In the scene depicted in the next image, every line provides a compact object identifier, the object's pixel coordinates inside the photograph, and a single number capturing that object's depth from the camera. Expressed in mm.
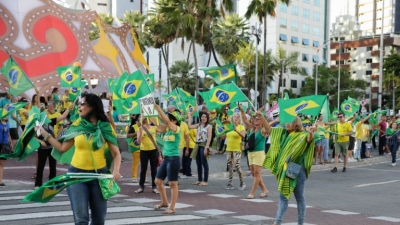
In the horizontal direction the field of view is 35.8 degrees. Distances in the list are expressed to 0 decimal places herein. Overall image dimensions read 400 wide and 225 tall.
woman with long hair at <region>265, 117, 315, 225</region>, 8344
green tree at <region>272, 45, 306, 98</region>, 73438
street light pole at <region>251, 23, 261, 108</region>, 42706
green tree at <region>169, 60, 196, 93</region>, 64188
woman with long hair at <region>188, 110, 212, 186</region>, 14469
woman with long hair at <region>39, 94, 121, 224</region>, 6133
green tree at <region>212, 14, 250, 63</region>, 52812
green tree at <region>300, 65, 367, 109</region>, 83125
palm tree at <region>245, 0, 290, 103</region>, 37406
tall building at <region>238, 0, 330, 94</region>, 82812
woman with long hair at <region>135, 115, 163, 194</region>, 12727
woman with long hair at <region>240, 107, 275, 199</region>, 12305
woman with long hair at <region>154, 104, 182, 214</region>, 10039
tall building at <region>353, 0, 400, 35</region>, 143625
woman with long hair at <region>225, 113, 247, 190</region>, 13625
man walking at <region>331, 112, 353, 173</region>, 18500
